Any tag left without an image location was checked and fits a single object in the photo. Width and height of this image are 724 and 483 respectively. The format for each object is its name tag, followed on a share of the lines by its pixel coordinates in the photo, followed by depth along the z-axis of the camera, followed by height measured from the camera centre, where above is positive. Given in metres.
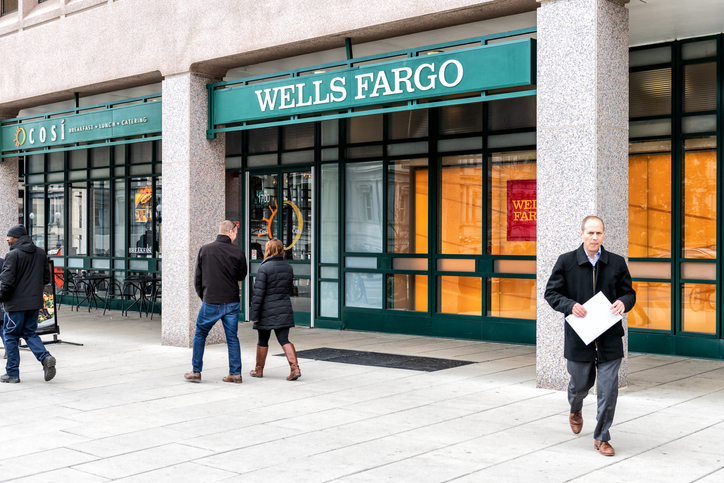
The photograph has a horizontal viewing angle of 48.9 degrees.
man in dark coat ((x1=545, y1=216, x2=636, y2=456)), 5.67 -0.49
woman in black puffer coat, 8.57 -0.68
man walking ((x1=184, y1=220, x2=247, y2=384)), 8.75 -0.64
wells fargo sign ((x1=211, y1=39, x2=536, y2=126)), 8.52 +1.86
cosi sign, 12.52 +1.89
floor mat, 9.66 -1.57
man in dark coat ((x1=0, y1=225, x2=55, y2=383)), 8.80 -0.73
